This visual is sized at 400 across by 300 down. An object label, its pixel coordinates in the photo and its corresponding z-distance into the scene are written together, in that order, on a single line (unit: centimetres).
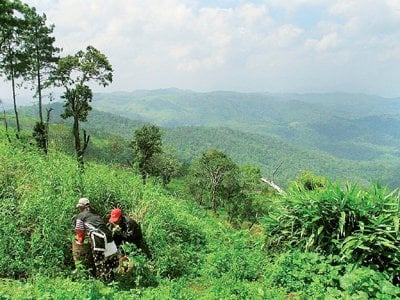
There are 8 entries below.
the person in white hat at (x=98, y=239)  768
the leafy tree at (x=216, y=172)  4534
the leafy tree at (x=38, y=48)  3669
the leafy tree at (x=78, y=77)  2895
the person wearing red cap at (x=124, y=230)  856
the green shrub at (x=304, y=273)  702
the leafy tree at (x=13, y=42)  2554
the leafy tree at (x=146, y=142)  4388
